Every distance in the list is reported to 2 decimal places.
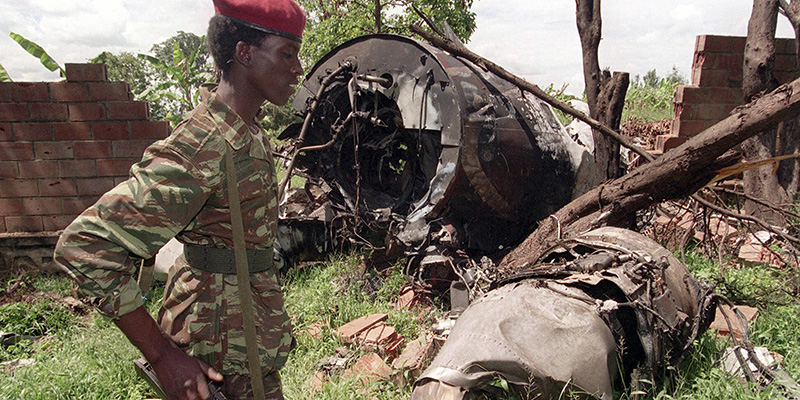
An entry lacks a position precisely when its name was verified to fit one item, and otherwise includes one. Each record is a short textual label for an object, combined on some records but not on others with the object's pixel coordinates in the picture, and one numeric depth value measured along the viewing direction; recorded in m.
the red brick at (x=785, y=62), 6.20
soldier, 1.29
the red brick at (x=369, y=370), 3.03
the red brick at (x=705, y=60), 6.28
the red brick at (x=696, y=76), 6.39
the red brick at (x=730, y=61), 6.29
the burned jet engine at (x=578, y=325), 2.09
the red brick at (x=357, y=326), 3.57
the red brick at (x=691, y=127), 6.44
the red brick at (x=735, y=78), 6.35
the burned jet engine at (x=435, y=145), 4.11
